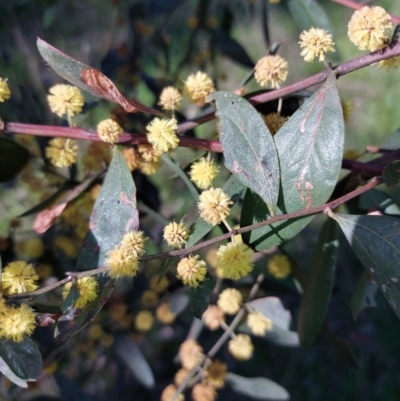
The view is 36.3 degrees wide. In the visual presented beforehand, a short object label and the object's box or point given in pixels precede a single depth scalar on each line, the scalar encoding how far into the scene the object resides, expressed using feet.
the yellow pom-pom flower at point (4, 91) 0.51
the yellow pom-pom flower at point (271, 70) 0.54
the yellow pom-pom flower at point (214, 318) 0.72
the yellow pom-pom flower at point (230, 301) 0.69
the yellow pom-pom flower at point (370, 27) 0.47
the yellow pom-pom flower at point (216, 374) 0.70
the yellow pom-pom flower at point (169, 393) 0.70
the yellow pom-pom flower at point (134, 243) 0.49
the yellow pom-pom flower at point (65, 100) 0.55
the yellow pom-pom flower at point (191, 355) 0.70
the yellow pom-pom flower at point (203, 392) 0.68
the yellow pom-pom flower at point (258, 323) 0.71
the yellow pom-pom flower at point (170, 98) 0.57
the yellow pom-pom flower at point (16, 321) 0.47
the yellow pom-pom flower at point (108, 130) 0.51
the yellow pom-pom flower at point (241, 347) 0.69
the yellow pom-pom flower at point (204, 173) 0.54
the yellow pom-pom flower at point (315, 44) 0.50
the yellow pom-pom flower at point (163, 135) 0.51
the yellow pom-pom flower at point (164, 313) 0.80
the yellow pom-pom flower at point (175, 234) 0.49
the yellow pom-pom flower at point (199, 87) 0.56
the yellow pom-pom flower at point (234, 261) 0.50
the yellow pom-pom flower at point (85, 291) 0.47
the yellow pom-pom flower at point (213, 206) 0.49
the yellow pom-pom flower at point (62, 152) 0.56
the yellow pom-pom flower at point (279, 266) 0.72
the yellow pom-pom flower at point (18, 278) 0.49
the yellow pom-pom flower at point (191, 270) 0.49
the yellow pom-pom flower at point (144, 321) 0.79
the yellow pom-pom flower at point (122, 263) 0.48
